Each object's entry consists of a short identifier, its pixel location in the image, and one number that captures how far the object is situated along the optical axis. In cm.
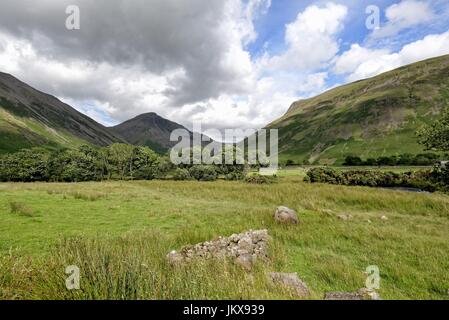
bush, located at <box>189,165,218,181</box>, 6162
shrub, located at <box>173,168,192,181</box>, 6054
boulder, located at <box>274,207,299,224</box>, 1389
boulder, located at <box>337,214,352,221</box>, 1497
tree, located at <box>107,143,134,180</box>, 7684
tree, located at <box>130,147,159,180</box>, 7012
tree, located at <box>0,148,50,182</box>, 6419
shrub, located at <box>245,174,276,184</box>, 4500
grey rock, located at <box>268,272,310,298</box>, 492
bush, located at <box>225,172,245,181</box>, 6236
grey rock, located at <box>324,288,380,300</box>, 491
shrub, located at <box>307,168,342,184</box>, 4343
